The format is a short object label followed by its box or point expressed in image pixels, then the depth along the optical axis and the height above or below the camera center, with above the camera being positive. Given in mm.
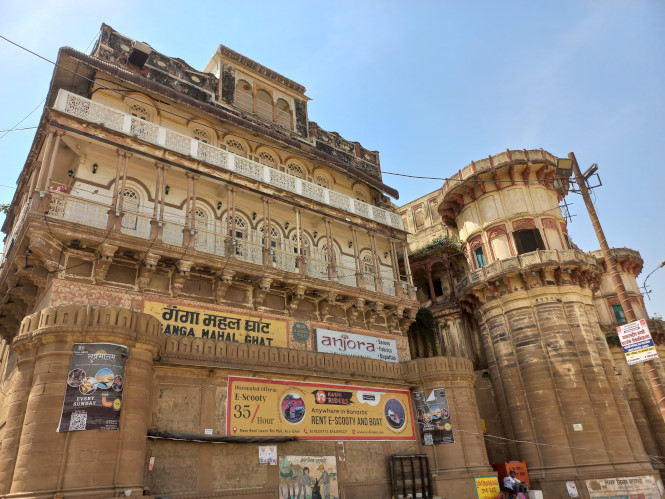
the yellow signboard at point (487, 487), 16812 -86
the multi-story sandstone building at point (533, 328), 21609 +7100
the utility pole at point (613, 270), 13891 +5741
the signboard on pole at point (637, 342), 13875 +3394
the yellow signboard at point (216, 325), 16234 +5696
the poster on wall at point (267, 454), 13953 +1214
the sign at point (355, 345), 19844 +5684
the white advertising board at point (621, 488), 20406 -530
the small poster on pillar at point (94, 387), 10484 +2537
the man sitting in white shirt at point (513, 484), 17391 -60
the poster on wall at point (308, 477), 14102 +568
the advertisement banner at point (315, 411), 14328 +2523
